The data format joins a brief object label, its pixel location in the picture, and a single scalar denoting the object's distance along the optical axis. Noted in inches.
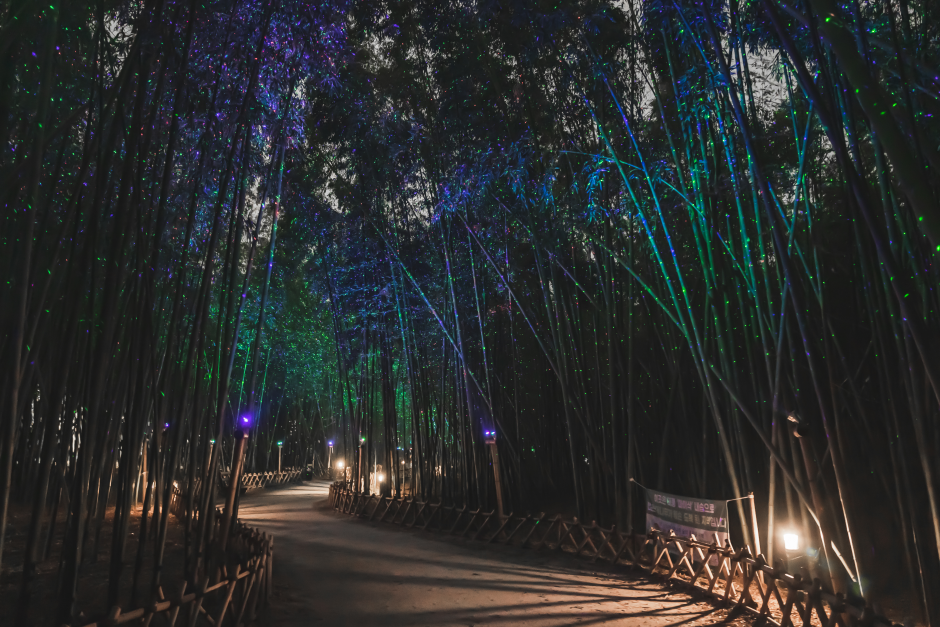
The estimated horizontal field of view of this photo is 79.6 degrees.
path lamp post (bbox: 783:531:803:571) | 142.0
